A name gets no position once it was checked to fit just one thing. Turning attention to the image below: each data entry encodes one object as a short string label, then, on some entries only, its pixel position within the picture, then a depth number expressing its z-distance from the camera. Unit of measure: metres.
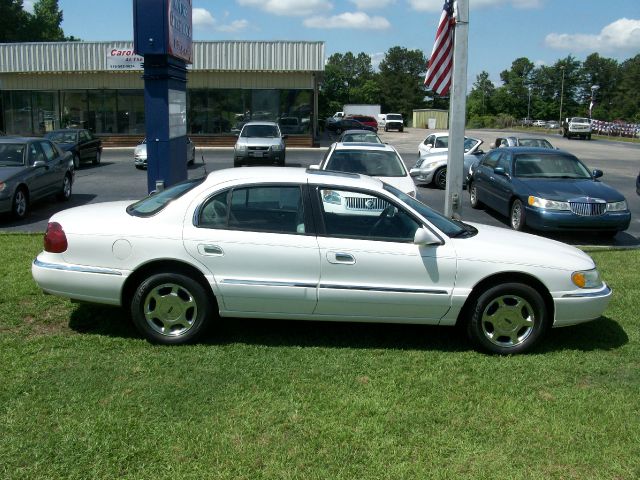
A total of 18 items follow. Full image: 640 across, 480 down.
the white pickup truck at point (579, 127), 57.00
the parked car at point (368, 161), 11.45
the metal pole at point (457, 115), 8.91
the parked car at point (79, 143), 24.25
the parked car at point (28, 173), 11.40
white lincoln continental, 5.22
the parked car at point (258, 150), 23.16
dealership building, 35.75
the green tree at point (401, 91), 117.19
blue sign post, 9.09
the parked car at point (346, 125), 53.79
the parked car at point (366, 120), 57.01
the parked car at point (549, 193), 10.49
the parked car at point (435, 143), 22.59
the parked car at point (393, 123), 66.44
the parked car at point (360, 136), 24.34
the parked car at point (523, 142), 22.95
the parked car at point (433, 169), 17.97
